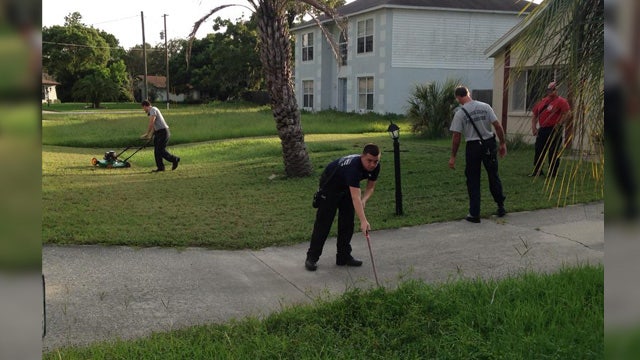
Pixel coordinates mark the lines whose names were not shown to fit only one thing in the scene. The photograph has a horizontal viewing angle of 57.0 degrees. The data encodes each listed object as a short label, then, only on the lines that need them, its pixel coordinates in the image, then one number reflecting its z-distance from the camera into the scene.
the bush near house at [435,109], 19.84
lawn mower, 14.58
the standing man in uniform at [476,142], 7.80
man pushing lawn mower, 13.20
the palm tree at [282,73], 11.84
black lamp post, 8.26
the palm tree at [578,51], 2.67
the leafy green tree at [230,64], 54.47
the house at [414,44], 30.08
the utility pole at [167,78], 53.33
